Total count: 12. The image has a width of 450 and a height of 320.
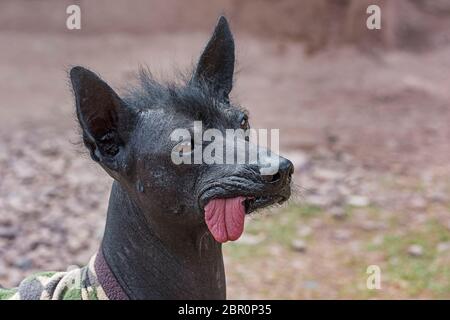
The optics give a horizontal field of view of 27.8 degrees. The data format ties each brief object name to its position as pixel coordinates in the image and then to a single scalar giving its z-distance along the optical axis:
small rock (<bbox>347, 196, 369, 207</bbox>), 5.71
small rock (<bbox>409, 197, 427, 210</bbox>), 5.68
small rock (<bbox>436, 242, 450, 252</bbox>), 5.11
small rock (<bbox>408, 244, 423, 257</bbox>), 5.05
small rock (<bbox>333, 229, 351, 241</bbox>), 5.29
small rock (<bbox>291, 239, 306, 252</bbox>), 5.17
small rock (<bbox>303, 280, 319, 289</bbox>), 4.75
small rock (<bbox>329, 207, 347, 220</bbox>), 5.53
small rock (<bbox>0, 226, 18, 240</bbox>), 5.25
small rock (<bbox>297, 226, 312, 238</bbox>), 5.33
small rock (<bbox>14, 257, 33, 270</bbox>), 4.89
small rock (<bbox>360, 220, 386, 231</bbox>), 5.39
